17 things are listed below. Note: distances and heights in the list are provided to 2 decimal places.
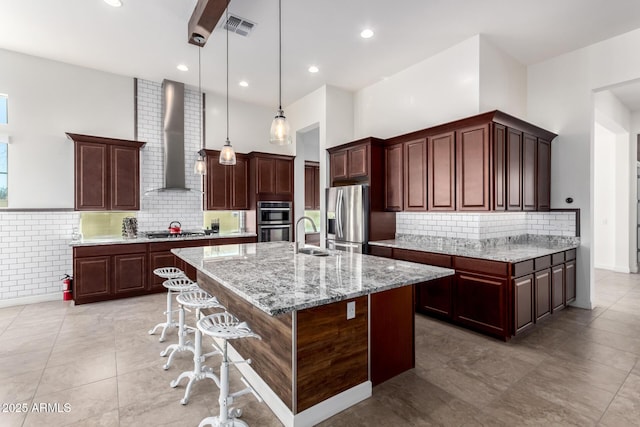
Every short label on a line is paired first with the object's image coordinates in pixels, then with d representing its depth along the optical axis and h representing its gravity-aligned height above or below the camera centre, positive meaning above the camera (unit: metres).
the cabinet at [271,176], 6.18 +0.70
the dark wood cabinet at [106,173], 4.75 +0.61
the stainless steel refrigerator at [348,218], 4.82 -0.11
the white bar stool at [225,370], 1.86 -0.98
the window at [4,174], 4.57 +0.55
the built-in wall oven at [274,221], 6.19 -0.20
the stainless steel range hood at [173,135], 5.60 +1.37
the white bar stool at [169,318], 3.40 -1.17
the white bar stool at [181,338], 2.94 -1.20
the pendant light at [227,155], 3.65 +0.66
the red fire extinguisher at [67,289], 4.83 -1.18
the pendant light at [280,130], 2.82 +0.73
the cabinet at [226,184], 5.92 +0.53
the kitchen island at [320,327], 1.94 -0.82
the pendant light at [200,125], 3.72 +1.67
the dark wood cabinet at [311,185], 8.48 +0.72
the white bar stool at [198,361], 2.39 -1.18
